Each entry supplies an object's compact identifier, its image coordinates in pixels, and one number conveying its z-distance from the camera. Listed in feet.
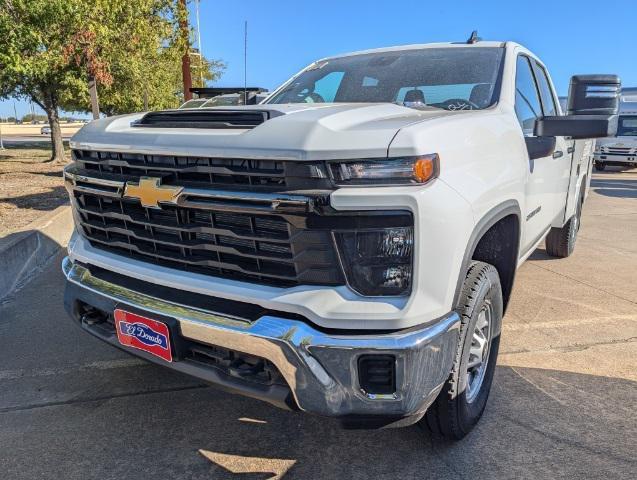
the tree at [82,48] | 29.45
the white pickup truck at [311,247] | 6.22
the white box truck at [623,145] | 62.44
